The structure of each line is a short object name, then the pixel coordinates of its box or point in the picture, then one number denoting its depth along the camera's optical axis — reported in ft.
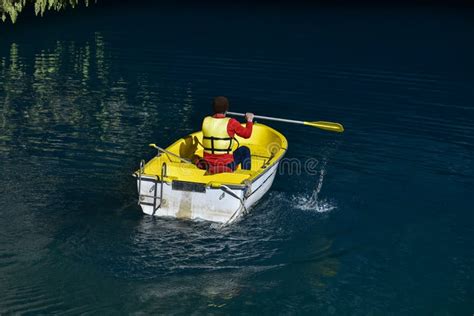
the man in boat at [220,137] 54.65
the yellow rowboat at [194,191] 52.06
